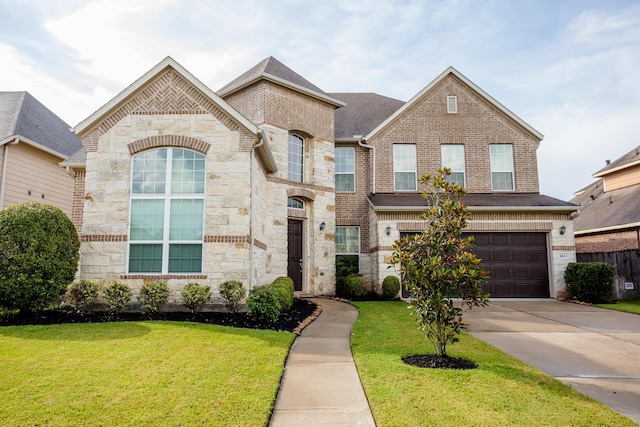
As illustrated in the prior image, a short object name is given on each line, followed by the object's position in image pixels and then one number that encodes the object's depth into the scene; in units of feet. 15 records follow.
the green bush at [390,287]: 45.83
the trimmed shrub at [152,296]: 29.12
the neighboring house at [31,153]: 48.47
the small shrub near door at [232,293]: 29.60
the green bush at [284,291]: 30.51
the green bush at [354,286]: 46.50
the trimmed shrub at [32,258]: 26.40
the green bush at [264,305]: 27.68
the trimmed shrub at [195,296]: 28.96
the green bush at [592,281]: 43.06
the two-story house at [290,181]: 31.58
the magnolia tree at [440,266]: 17.88
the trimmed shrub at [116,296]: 29.12
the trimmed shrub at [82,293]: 29.37
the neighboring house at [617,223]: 49.90
